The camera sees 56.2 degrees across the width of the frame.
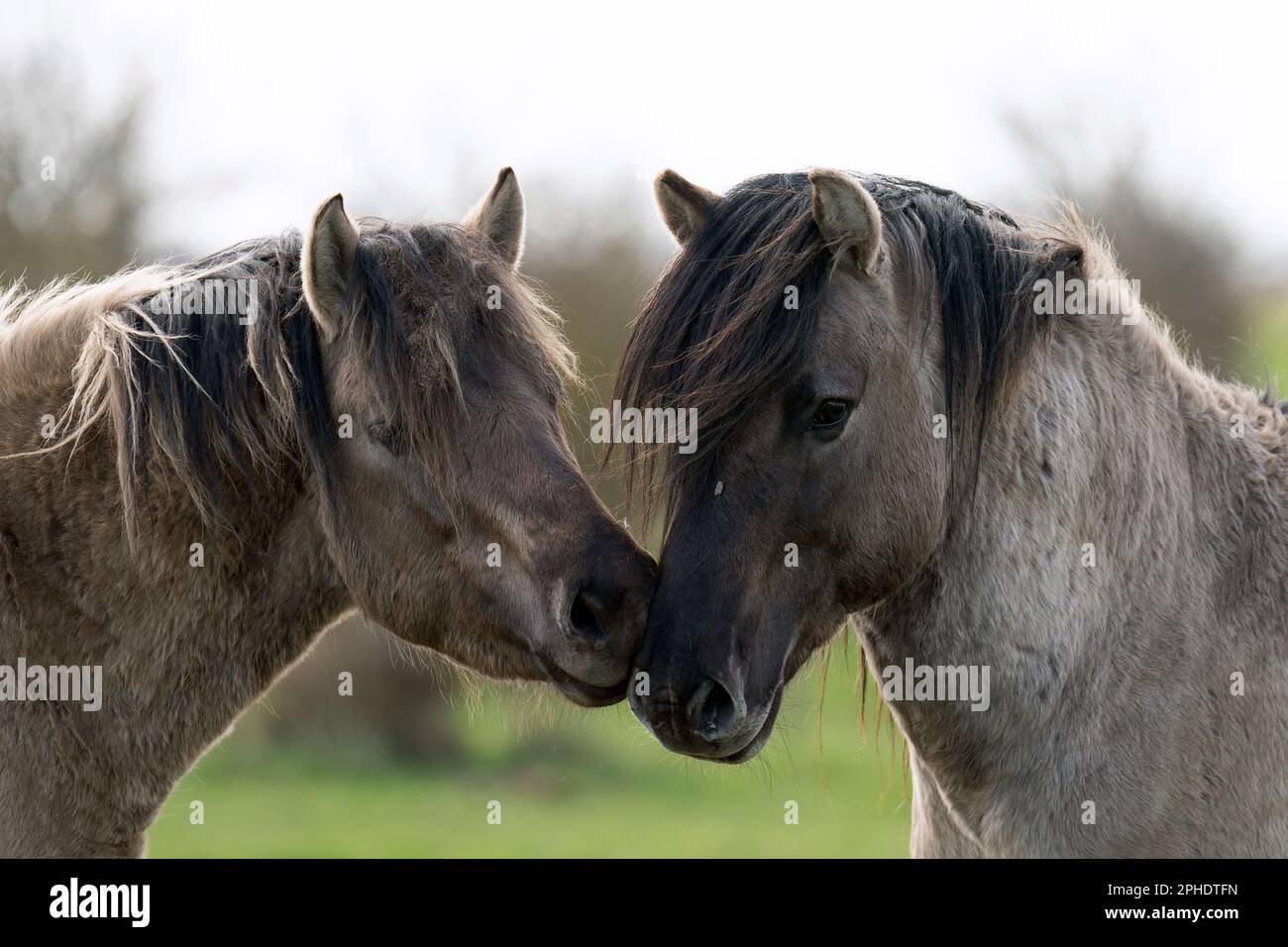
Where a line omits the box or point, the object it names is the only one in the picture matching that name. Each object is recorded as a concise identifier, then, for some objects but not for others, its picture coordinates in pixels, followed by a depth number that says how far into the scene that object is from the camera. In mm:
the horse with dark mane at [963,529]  4262
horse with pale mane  4340
